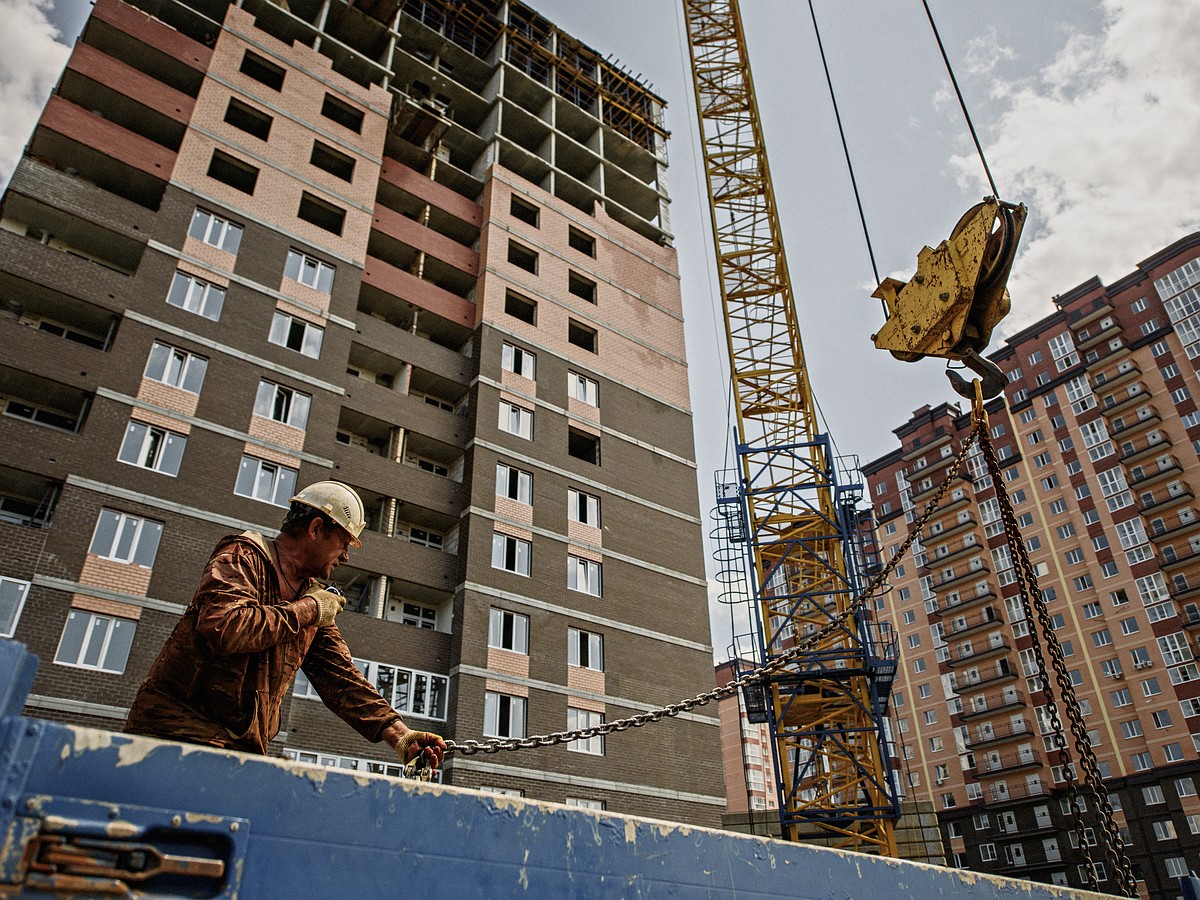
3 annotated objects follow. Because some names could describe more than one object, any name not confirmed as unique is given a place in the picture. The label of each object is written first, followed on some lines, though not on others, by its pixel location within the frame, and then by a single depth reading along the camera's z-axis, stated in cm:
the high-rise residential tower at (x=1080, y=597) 4959
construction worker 314
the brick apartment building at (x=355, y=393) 2056
